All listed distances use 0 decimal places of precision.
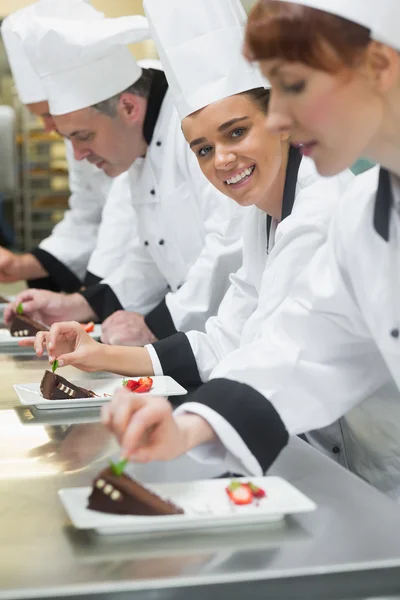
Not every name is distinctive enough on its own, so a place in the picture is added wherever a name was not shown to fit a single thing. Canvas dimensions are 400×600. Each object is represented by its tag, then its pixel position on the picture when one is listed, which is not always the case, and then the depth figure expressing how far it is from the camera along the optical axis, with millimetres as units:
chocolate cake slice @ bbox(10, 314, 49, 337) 2252
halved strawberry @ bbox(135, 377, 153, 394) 1580
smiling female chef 1682
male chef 2471
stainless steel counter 824
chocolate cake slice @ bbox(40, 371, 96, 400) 1492
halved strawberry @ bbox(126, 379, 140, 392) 1587
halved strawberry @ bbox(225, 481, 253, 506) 985
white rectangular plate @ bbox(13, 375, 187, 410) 1489
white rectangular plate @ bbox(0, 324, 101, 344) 2189
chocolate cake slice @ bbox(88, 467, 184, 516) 929
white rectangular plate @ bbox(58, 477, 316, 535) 921
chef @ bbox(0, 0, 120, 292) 3104
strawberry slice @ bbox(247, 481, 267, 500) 1007
